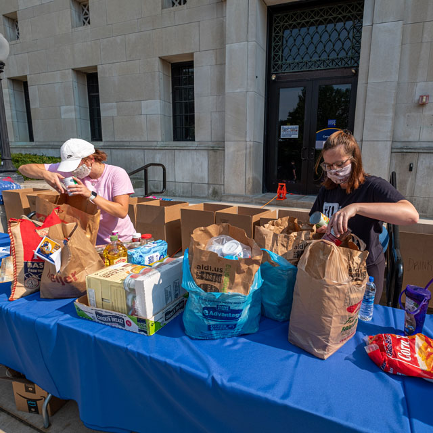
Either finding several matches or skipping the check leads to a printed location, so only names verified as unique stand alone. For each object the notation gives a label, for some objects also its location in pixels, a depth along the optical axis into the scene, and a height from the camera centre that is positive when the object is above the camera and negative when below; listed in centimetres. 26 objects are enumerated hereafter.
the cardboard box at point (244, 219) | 357 -84
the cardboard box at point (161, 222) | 415 -102
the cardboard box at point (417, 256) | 299 -107
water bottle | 153 -79
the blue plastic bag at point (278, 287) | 150 -70
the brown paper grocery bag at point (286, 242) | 154 -48
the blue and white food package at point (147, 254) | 192 -68
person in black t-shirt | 190 -28
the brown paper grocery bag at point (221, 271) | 134 -55
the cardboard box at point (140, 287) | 144 -69
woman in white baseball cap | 228 -26
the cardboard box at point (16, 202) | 493 -88
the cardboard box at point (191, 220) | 381 -91
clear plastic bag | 149 -50
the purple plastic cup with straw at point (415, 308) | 136 -72
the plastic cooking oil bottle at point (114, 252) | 207 -71
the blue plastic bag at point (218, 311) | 136 -75
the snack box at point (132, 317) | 147 -85
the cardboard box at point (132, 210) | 434 -90
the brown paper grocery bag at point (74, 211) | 206 -44
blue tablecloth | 106 -90
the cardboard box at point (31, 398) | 196 -164
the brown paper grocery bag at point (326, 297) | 123 -61
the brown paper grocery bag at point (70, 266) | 174 -69
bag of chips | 116 -82
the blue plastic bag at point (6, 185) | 512 -65
